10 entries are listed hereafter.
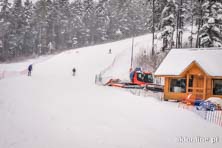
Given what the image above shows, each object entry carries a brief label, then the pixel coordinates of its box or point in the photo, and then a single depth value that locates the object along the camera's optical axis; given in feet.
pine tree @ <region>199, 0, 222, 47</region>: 113.80
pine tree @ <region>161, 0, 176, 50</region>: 134.21
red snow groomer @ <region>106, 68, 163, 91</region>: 108.58
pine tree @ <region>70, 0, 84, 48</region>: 266.77
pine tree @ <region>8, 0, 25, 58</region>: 224.33
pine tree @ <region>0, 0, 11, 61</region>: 218.59
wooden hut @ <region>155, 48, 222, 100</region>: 84.07
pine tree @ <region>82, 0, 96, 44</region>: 263.29
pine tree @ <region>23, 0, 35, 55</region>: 237.35
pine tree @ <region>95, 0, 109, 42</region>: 261.03
